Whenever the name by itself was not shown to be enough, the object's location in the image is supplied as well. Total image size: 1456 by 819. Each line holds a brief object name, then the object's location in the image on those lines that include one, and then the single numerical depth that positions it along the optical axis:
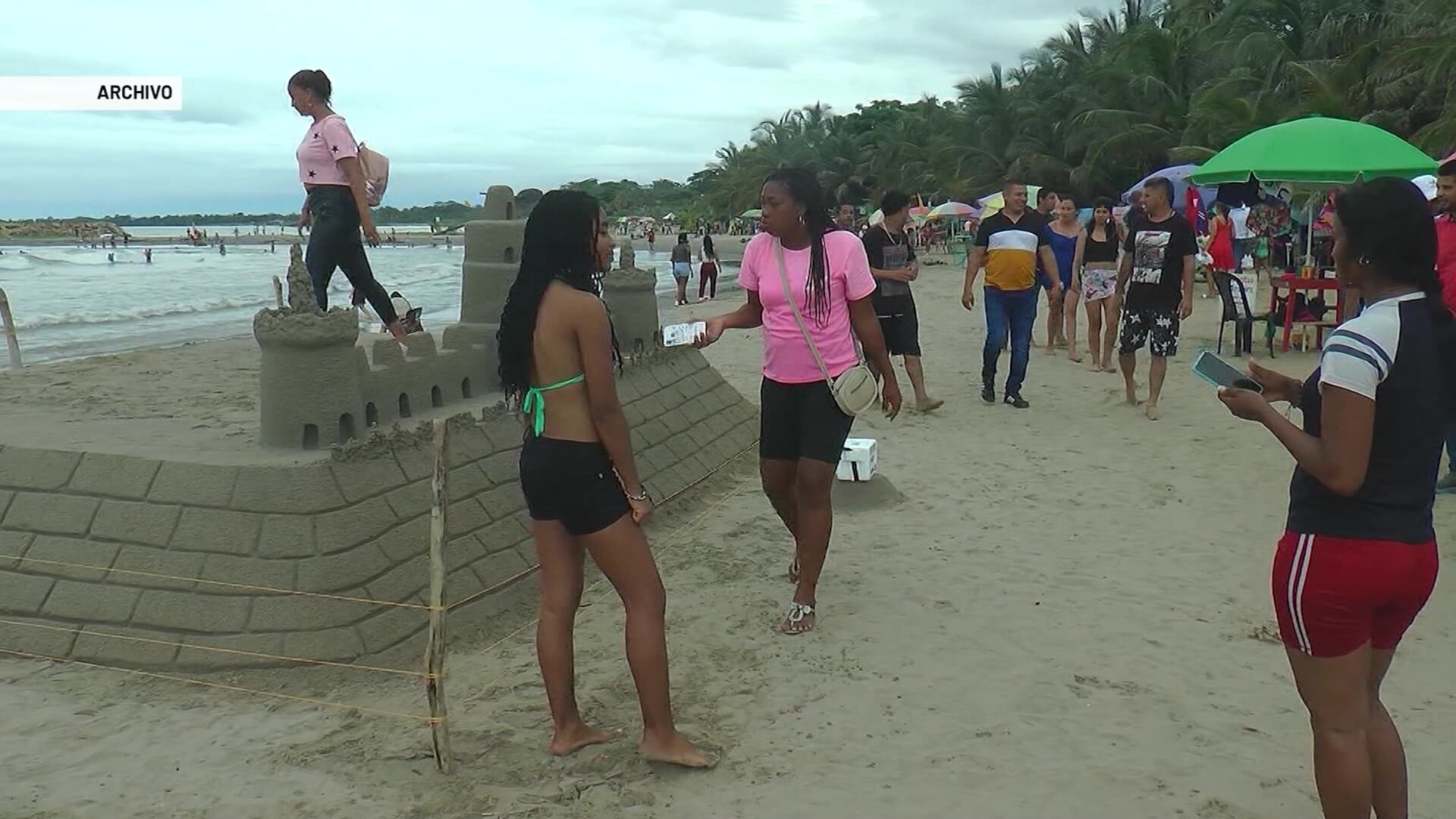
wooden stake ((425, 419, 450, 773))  3.36
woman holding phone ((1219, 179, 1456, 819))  2.30
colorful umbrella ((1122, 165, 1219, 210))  19.34
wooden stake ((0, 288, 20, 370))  10.41
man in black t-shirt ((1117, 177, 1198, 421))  7.78
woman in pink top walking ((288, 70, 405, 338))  5.54
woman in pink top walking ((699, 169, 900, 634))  4.33
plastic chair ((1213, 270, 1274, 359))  11.24
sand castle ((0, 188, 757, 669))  4.25
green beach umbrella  8.80
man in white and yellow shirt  8.38
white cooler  6.26
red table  10.41
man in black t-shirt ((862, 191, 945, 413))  7.80
